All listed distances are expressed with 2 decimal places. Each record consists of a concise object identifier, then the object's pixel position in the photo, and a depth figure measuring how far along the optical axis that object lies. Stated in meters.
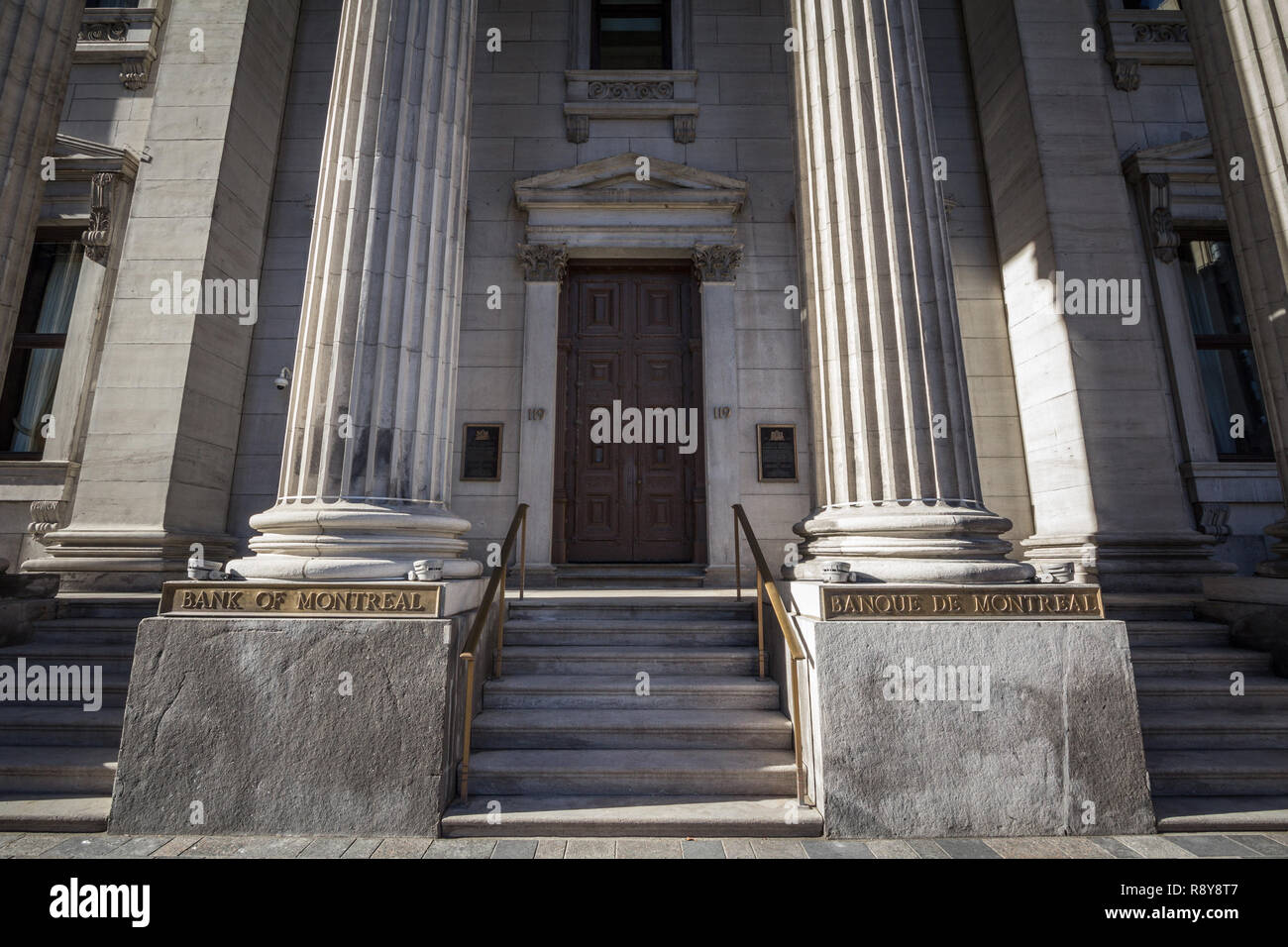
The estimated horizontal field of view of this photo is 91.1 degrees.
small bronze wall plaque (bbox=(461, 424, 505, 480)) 9.43
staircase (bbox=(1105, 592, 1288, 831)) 4.55
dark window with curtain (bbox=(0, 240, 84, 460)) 9.05
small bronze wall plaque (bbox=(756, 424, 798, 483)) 9.37
